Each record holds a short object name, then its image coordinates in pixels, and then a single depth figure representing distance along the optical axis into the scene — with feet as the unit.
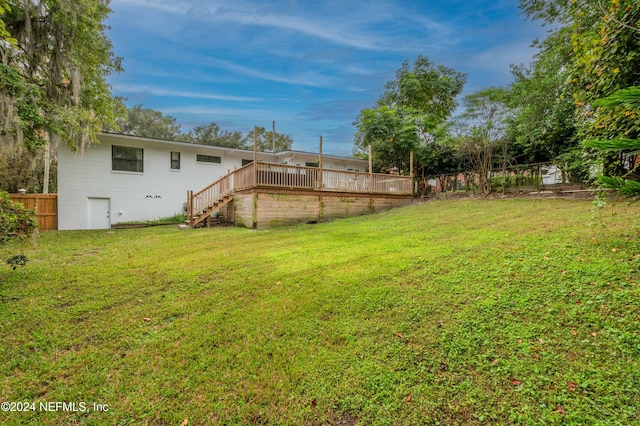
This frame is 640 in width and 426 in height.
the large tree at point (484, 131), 35.70
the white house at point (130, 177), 40.63
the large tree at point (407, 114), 49.67
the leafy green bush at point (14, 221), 12.89
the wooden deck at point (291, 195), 34.73
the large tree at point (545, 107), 28.71
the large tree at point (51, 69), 23.11
